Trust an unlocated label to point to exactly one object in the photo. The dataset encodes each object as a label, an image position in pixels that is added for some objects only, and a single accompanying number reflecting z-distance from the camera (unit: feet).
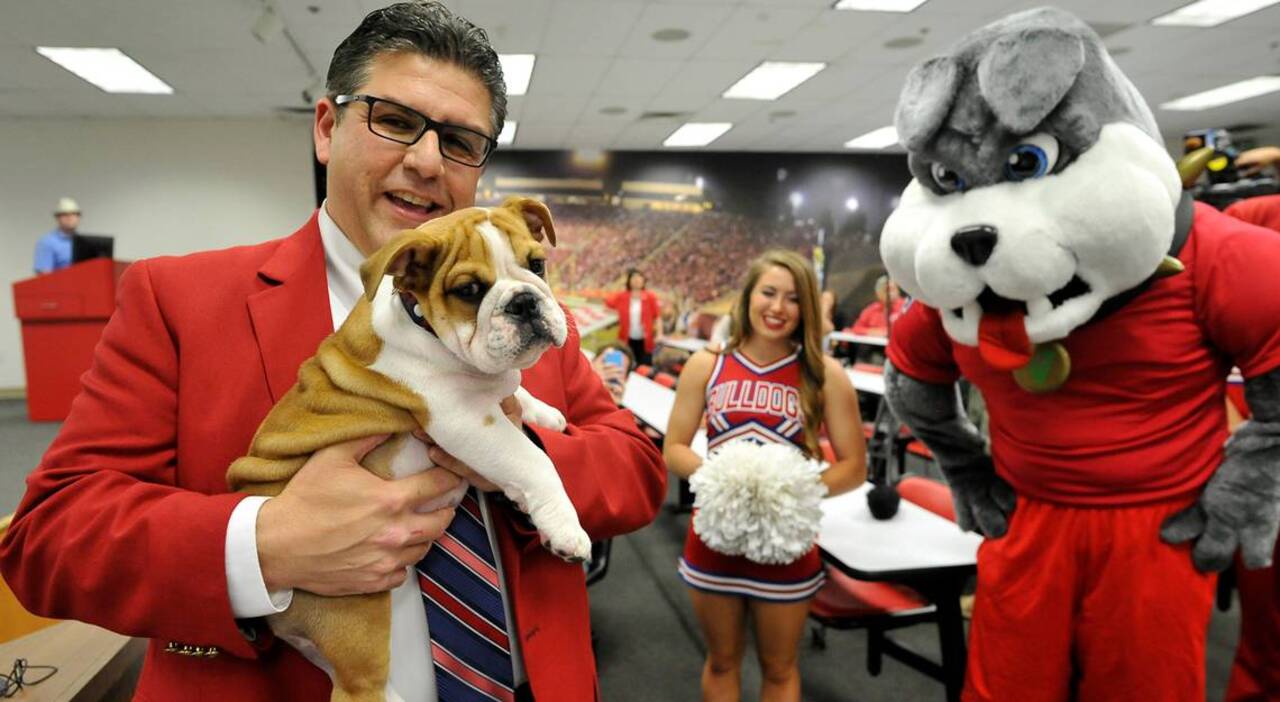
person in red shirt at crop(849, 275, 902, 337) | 27.02
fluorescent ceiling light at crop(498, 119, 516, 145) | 32.52
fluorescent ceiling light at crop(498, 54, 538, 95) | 23.35
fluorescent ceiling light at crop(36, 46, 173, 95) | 22.86
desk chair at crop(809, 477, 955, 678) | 7.32
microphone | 7.48
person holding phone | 11.71
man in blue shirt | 27.27
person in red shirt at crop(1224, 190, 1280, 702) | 6.34
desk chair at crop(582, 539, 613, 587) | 9.57
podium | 23.90
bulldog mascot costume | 4.47
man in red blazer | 2.82
